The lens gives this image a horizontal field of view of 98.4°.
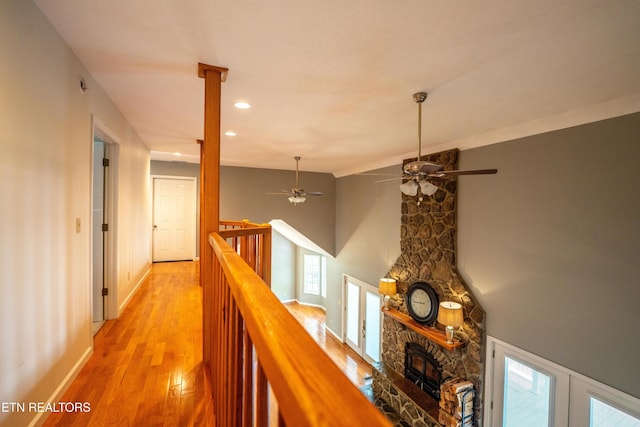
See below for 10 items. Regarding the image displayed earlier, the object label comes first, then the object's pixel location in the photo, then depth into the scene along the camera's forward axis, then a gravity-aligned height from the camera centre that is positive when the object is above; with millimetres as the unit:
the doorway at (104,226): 2828 -224
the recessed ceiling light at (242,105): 2832 +1074
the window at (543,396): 2715 -2041
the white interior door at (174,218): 6441 -279
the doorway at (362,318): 6492 -2698
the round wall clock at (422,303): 4621 -1595
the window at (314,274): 10477 -2517
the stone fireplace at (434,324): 4031 -1665
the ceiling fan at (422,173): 2469 +359
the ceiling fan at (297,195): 5413 +277
